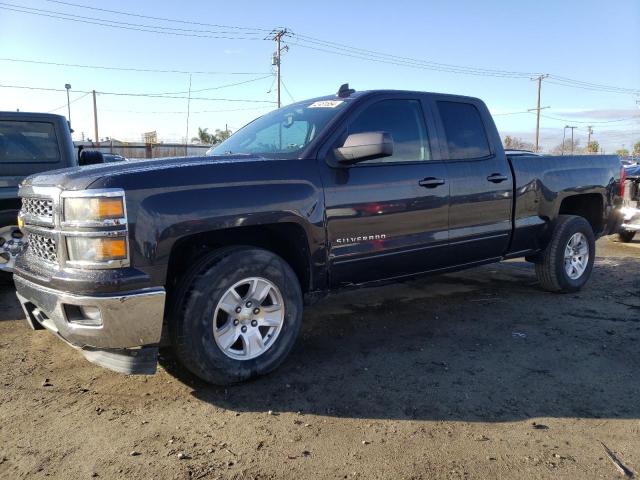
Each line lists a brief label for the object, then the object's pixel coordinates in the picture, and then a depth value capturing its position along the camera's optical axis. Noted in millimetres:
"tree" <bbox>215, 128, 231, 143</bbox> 61891
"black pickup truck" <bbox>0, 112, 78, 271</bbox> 5734
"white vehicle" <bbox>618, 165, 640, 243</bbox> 8859
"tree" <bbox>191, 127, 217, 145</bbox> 65812
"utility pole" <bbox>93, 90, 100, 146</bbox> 48688
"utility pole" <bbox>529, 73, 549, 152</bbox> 61031
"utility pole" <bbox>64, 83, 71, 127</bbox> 48406
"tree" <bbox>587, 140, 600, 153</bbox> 79438
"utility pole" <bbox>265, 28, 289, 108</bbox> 41531
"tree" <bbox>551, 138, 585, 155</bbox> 93781
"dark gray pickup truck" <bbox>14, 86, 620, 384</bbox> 2943
